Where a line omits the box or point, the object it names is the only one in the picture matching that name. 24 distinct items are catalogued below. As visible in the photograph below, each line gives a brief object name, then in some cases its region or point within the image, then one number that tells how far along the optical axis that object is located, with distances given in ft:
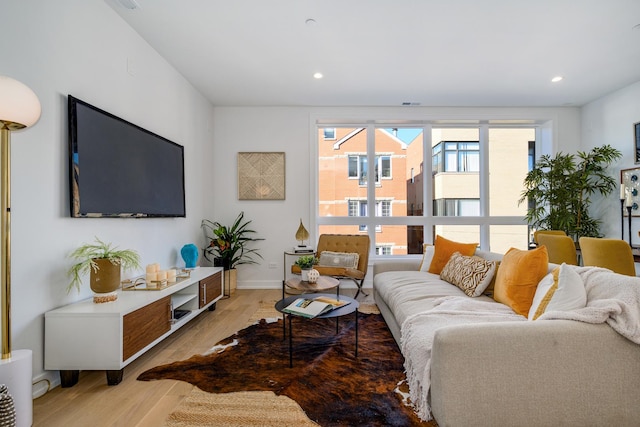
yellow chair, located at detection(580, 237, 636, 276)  8.77
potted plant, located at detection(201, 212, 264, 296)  13.99
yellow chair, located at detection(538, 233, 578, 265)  10.36
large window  16.21
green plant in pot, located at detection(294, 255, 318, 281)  10.41
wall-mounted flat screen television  6.91
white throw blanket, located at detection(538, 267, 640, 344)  4.44
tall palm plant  13.82
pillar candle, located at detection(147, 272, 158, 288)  8.29
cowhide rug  5.64
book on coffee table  7.28
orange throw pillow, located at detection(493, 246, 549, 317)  6.55
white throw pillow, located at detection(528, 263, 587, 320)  5.08
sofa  4.42
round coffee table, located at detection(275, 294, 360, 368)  7.32
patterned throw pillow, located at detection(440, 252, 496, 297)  8.05
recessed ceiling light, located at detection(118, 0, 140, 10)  7.83
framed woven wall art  15.56
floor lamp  4.69
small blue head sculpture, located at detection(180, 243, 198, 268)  11.34
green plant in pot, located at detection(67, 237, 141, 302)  6.81
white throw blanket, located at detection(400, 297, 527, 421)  5.05
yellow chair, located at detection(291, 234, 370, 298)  13.56
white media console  6.20
